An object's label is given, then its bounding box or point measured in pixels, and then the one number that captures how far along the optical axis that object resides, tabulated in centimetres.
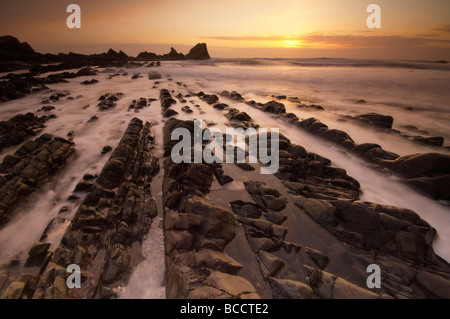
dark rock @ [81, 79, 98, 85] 2639
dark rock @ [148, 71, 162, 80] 3431
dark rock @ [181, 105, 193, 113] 1606
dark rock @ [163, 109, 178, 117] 1471
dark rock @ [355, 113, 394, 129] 1330
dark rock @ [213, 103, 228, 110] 1754
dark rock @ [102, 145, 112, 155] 937
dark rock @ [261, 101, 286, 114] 1649
